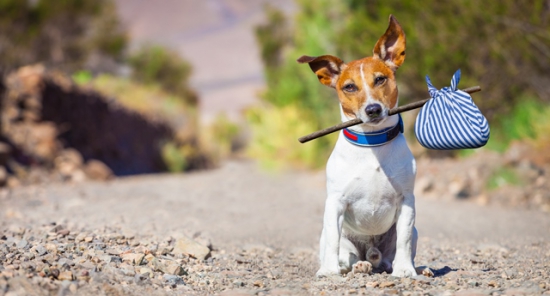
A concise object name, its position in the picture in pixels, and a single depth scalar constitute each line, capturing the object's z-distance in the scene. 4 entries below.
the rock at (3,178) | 10.60
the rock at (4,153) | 11.48
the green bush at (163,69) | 36.88
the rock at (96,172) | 13.05
